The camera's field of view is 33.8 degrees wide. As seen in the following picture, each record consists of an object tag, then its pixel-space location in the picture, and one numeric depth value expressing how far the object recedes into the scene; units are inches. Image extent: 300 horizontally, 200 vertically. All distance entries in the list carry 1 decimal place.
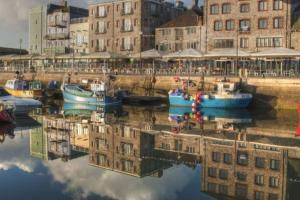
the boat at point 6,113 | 1402.6
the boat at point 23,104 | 1737.2
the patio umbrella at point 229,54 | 2245.3
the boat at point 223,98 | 2053.4
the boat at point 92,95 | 2146.9
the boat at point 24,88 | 2481.5
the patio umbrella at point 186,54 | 2354.8
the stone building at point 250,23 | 2522.1
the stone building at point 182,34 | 2854.3
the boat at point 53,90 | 2600.9
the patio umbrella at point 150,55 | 2546.8
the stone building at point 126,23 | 3127.5
